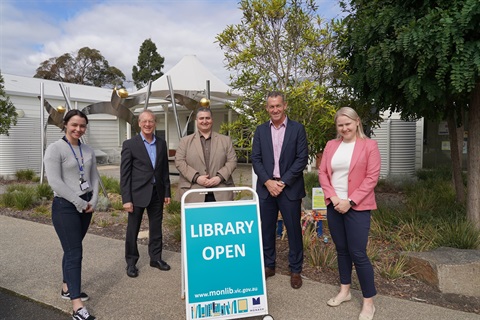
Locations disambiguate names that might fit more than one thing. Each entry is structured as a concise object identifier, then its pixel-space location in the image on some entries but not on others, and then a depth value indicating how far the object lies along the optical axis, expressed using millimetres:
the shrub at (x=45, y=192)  8897
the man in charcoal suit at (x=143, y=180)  4102
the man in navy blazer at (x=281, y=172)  3764
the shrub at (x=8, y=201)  8250
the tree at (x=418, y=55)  3283
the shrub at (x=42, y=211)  7492
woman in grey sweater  3141
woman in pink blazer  3104
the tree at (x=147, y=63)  41500
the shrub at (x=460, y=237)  4316
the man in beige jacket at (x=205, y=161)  3832
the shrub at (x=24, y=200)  7996
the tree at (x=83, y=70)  44031
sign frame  2992
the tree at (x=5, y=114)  12086
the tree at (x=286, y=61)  5586
